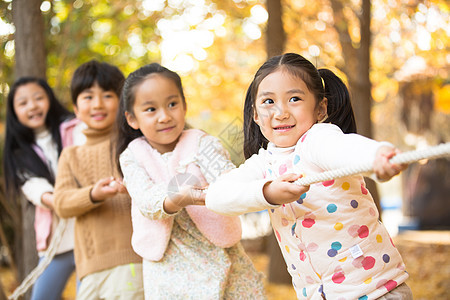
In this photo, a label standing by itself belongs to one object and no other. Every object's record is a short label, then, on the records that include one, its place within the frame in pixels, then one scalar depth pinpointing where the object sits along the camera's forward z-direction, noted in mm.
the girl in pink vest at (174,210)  2039
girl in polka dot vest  1555
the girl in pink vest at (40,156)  3045
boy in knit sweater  2525
